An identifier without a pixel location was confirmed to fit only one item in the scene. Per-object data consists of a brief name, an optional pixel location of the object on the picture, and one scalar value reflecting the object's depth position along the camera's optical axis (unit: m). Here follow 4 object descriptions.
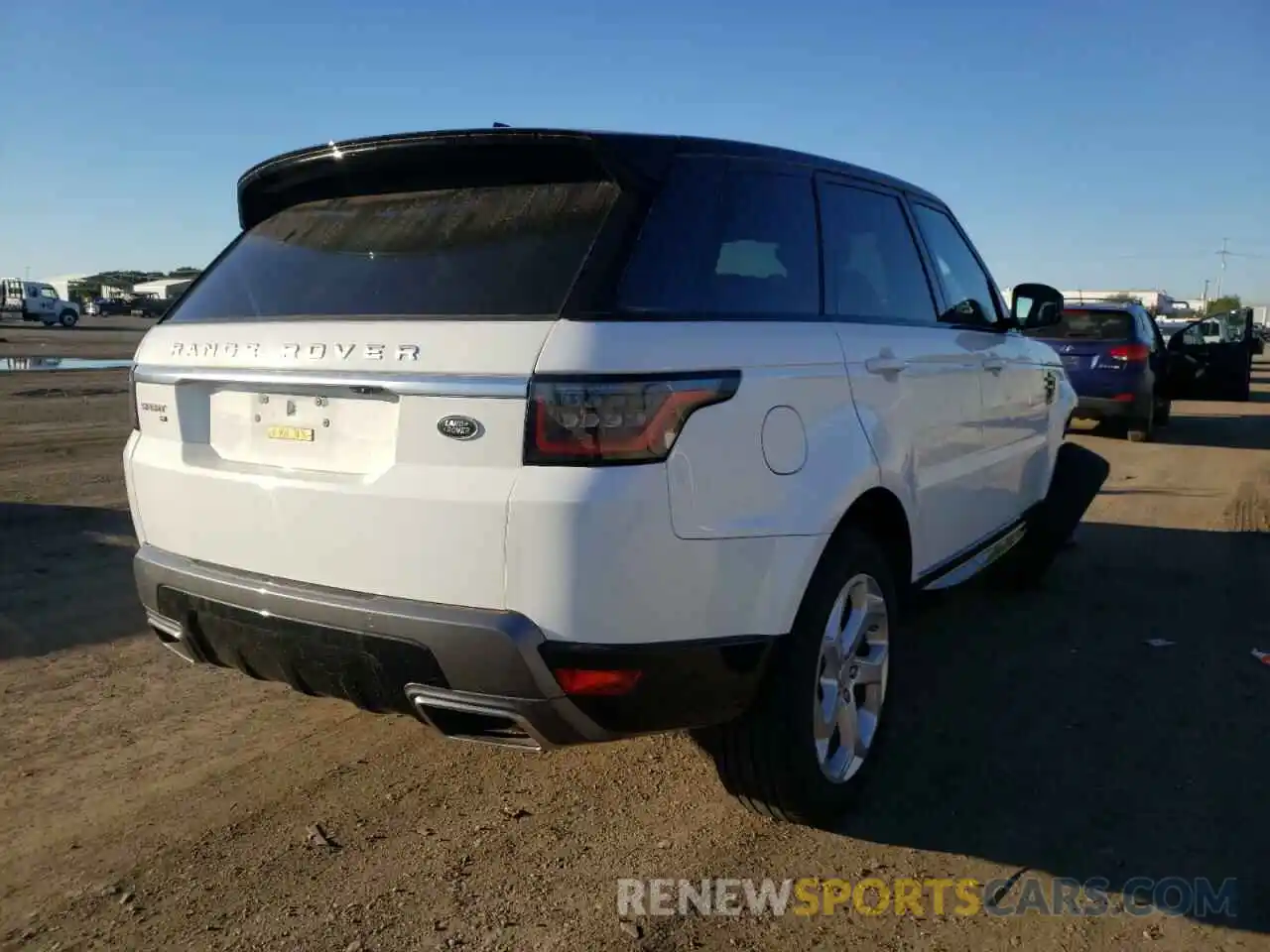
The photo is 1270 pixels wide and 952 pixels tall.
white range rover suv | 2.42
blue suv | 12.87
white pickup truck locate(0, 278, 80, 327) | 48.47
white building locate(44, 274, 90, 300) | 93.15
